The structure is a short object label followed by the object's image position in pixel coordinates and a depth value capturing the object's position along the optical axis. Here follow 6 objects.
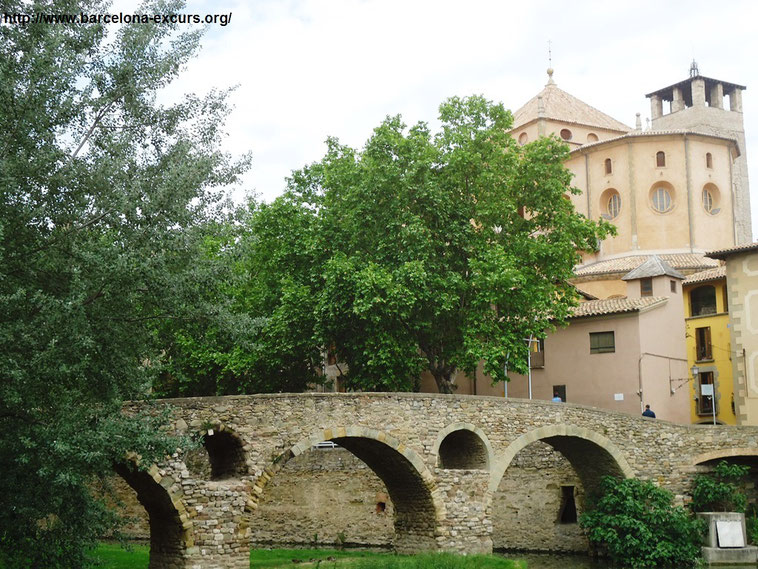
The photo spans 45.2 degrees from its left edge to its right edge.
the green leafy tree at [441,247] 29.58
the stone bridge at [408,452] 22.20
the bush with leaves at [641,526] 27.97
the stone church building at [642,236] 35.38
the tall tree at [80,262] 14.32
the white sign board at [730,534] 28.11
